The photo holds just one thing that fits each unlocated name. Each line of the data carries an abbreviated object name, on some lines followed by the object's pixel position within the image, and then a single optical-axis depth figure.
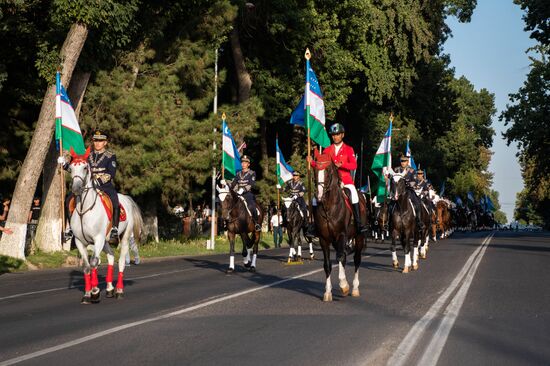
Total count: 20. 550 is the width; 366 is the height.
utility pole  38.00
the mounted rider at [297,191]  27.17
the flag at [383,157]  32.25
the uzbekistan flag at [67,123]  22.53
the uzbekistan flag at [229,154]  33.94
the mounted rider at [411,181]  22.94
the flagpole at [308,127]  14.95
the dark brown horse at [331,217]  14.41
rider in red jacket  14.83
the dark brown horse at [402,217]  21.97
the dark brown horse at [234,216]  21.95
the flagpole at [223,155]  32.65
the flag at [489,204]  115.00
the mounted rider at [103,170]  15.04
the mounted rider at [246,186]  21.92
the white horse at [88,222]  14.05
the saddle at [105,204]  14.88
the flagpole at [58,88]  21.50
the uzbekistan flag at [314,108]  20.23
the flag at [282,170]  39.55
